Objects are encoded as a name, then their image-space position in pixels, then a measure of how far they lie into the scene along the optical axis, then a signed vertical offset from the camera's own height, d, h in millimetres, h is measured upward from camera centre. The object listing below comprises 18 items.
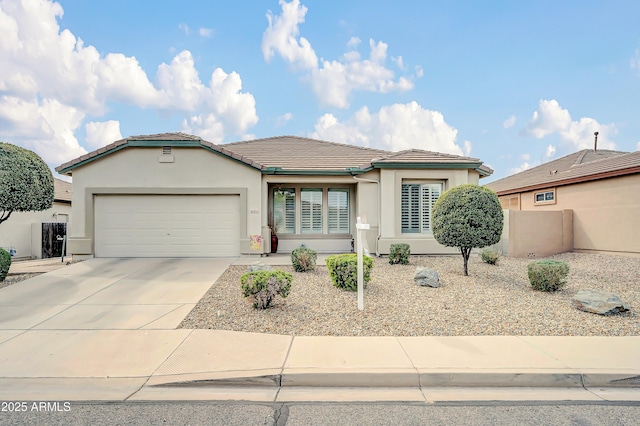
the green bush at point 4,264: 8680 -1000
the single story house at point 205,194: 12430 +1068
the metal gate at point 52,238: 18391 -770
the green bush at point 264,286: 6227 -1166
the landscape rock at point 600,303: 6285 -1539
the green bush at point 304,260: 9828 -1085
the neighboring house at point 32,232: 16969 -419
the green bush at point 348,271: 7638 -1104
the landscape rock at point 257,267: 7975 -1069
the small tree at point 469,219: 8680 +62
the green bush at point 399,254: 11195 -1056
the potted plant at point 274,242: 13912 -784
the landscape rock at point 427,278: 8164 -1350
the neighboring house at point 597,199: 12891 +945
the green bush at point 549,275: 7770 -1229
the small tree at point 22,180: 8844 +1167
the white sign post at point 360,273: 6309 -938
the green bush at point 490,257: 11219 -1175
